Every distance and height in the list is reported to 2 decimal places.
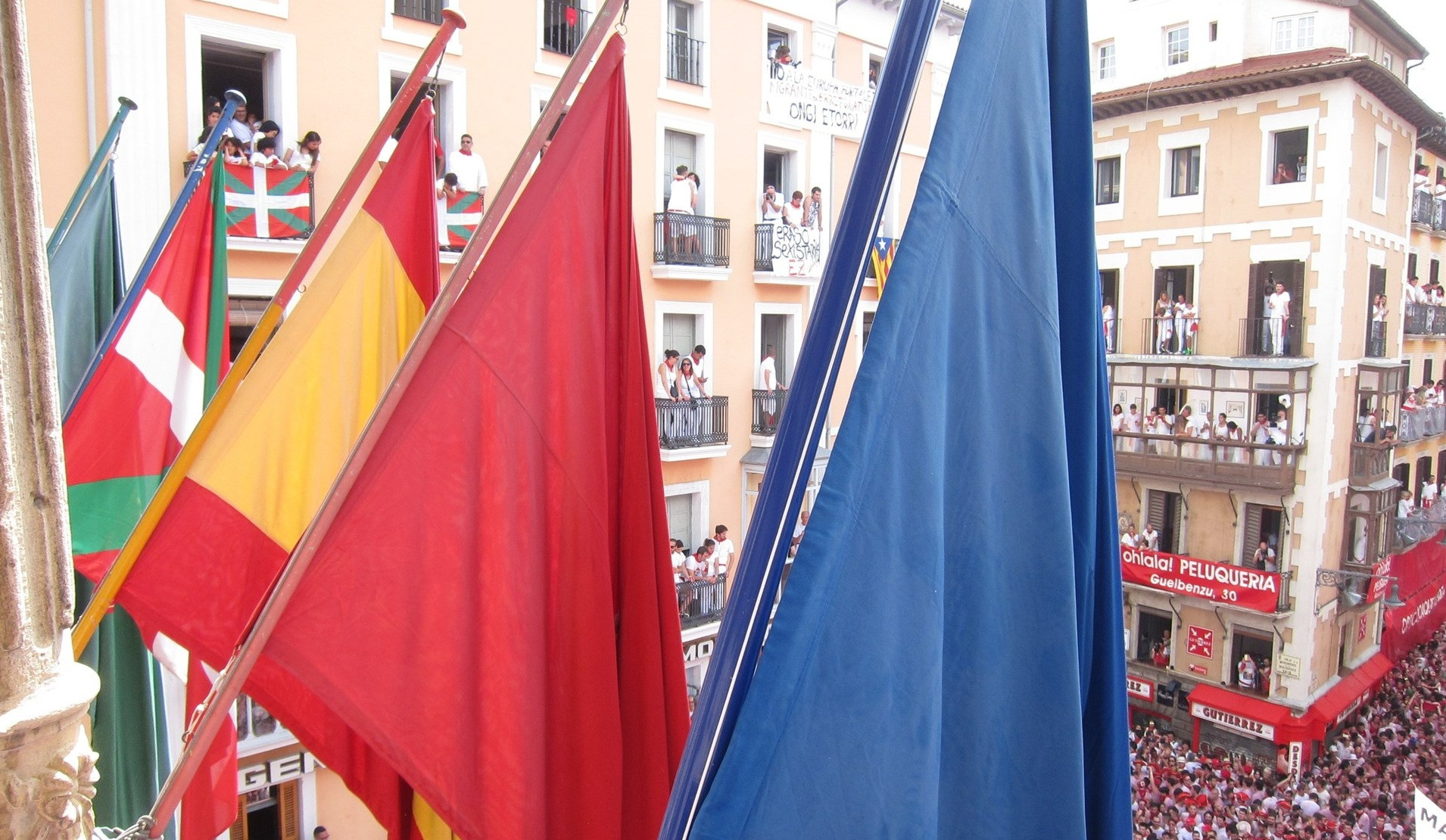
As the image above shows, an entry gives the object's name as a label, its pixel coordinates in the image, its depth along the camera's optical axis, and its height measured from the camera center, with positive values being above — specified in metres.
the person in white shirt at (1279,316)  20.95 +0.86
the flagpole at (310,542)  2.82 -0.52
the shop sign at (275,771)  10.77 -4.33
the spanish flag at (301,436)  3.57 -0.29
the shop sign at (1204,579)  20.33 -4.47
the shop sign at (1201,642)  21.34 -5.86
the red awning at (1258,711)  19.72 -6.83
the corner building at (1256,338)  20.56 +0.42
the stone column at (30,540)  1.82 -0.33
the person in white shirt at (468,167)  12.08 +2.24
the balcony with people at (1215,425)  20.75 -1.39
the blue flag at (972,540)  1.78 -0.35
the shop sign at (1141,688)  21.84 -6.97
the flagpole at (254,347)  3.52 +0.05
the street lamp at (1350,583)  20.42 -4.63
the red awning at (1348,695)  19.94 -6.80
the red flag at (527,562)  3.04 -0.63
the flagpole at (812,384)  1.81 -0.05
